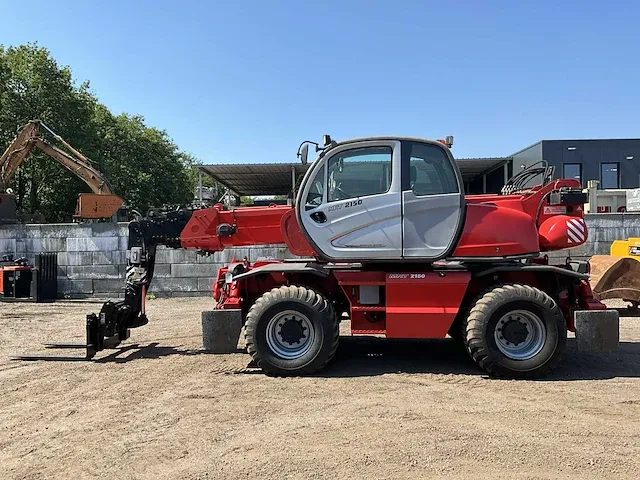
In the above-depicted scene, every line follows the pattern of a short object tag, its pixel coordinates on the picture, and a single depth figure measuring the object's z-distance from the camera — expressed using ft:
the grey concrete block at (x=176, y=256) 43.83
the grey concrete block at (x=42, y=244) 44.98
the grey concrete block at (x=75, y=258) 44.70
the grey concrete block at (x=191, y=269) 43.83
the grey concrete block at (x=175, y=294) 43.98
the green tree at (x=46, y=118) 96.94
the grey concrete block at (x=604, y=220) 41.63
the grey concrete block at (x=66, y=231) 44.80
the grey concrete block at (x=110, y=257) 44.39
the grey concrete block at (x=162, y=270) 43.88
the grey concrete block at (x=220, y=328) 20.90
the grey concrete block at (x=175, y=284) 43.93
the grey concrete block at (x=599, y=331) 19.88
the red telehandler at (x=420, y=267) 19.94
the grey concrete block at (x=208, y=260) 43.88
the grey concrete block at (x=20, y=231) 45.32
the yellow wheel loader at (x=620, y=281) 25.50
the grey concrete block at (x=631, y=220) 41.50
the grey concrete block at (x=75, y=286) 44.52
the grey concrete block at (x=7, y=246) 45.83
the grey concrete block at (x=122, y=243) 44.14
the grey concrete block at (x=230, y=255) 43.73
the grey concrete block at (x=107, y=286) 44.47
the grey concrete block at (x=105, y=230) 44.45
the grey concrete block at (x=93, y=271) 44.50
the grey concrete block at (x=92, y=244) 44.52
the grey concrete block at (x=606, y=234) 41.65
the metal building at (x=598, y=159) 97.60
